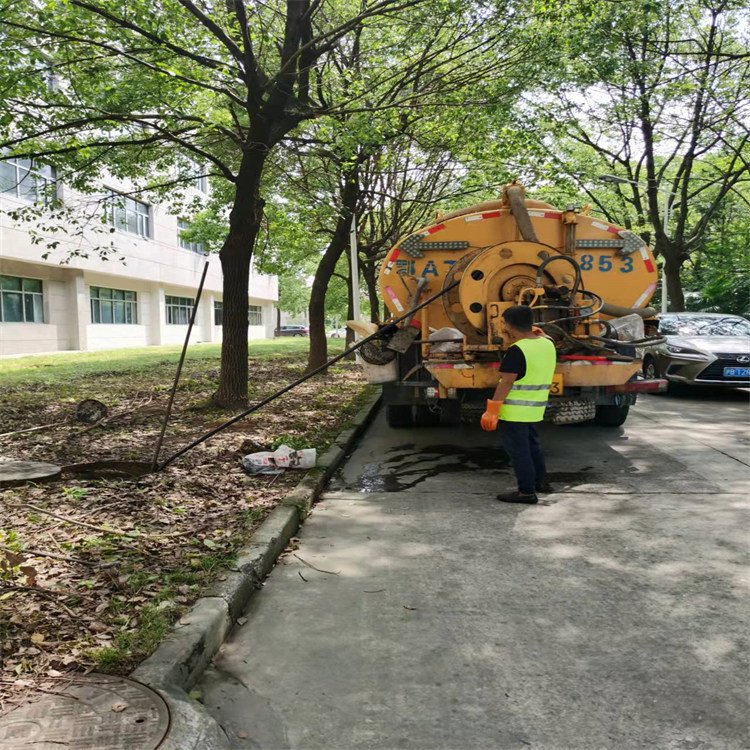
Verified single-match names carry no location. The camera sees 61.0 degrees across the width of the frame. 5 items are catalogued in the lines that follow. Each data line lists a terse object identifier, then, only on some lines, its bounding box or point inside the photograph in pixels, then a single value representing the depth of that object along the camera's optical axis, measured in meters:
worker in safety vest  5.29
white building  23.16
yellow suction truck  6.33
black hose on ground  5.93
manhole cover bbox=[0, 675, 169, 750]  2.24
